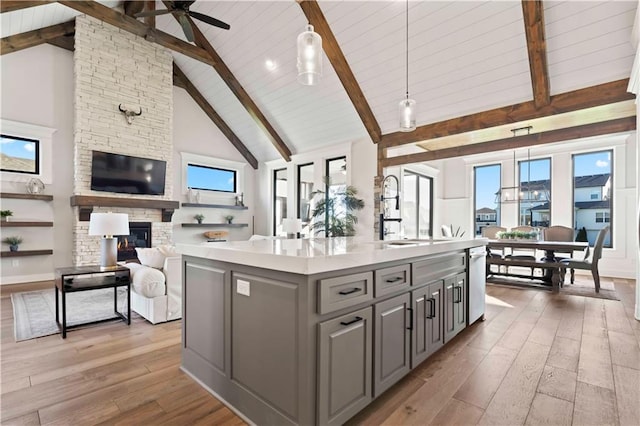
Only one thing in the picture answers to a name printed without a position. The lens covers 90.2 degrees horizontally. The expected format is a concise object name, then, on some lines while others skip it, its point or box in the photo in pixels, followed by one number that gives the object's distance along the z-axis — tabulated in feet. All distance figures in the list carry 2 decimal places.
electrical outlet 5.67
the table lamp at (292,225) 19.65
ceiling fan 13.28
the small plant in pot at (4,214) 16.84
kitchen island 4.84
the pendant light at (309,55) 8.29
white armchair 10.73
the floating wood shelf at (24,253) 17.02
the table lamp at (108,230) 10.93
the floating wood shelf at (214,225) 25.26
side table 10.07
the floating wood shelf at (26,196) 16.94
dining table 16.74
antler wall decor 20.24
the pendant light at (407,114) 11.29
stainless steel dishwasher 10.42
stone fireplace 18.90
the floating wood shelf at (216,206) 25.11
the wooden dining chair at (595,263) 16.35
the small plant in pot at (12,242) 17.35
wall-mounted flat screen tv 19.29
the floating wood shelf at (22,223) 16.93
